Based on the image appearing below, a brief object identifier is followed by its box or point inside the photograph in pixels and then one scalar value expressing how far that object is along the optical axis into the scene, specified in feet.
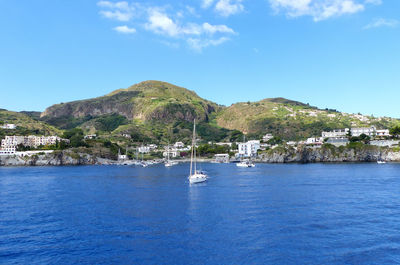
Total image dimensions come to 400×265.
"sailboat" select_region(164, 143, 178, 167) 491.55
